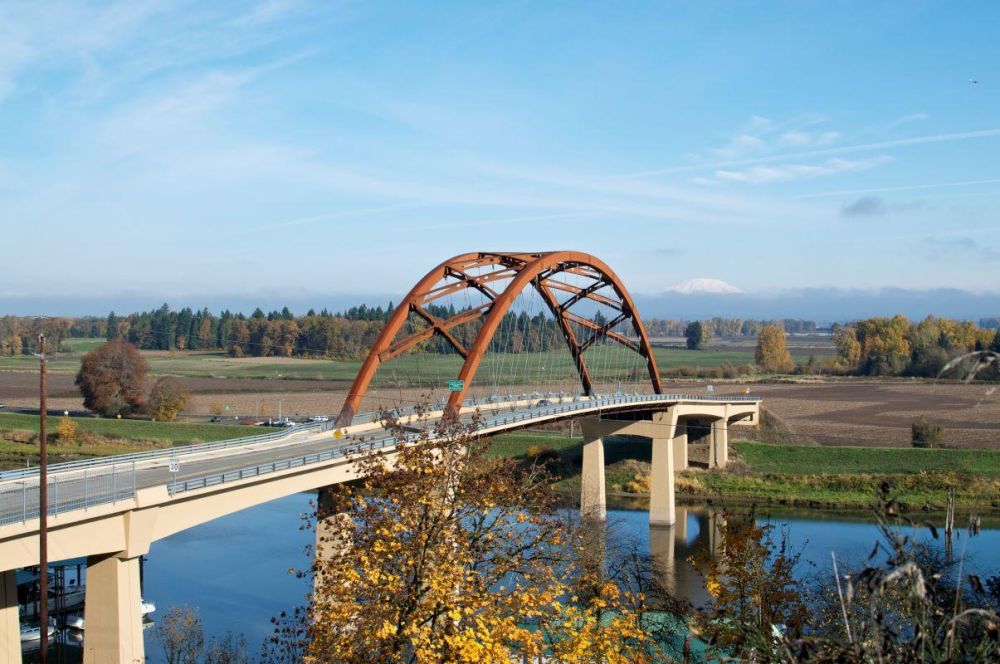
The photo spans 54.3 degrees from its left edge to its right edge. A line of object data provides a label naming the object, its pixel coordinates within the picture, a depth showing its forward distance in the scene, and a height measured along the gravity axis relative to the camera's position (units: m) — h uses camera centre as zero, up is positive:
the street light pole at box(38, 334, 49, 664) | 17.09 -3.48
